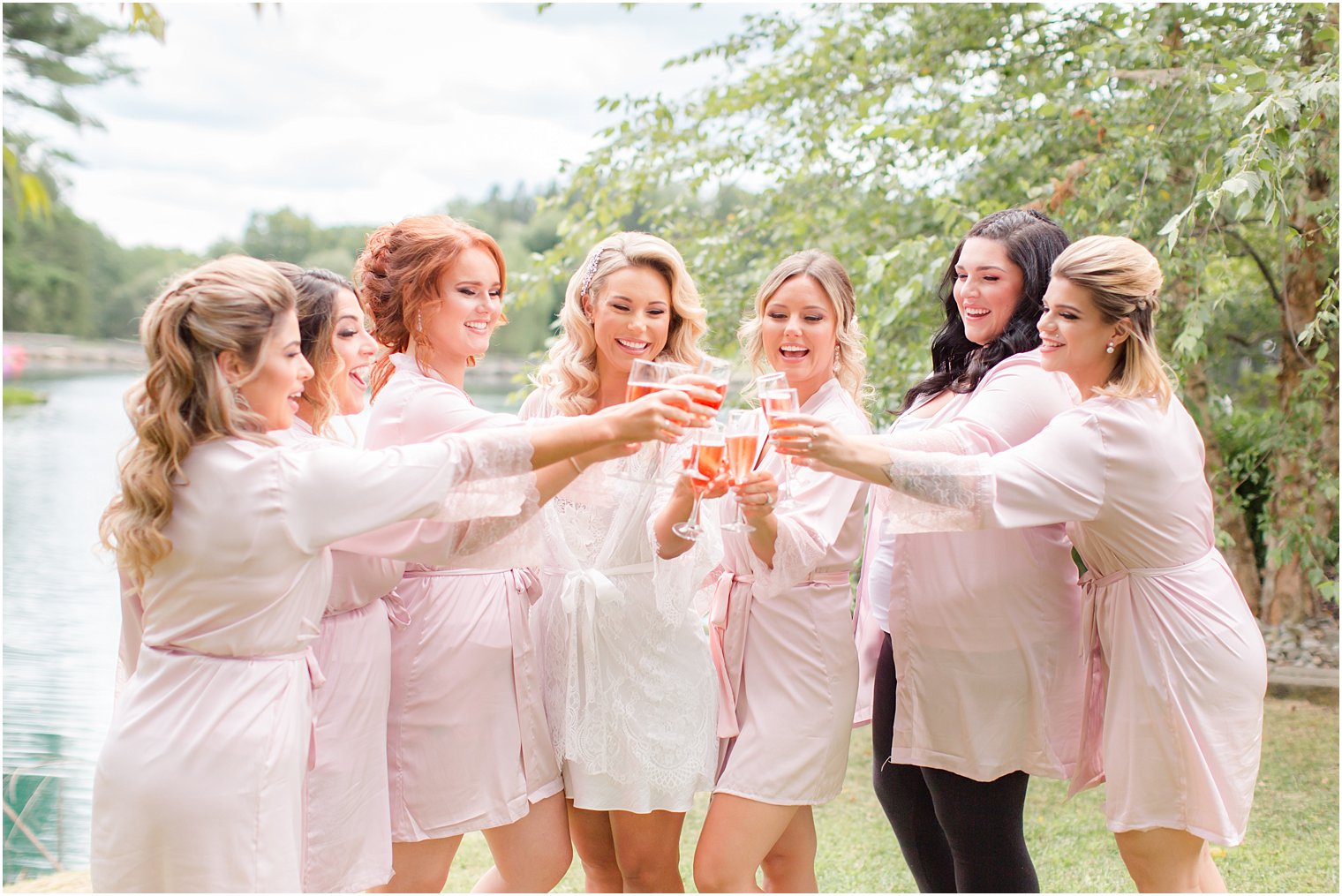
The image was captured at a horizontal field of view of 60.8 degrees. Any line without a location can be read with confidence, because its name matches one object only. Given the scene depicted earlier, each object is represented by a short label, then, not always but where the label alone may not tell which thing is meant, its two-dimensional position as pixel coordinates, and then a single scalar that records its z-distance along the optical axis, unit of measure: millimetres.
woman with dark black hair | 3102
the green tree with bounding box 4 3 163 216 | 15344
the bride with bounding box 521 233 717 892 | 3062
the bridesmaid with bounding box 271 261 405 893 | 2760
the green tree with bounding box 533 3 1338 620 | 5117
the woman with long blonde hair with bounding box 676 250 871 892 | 3012
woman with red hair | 2988
